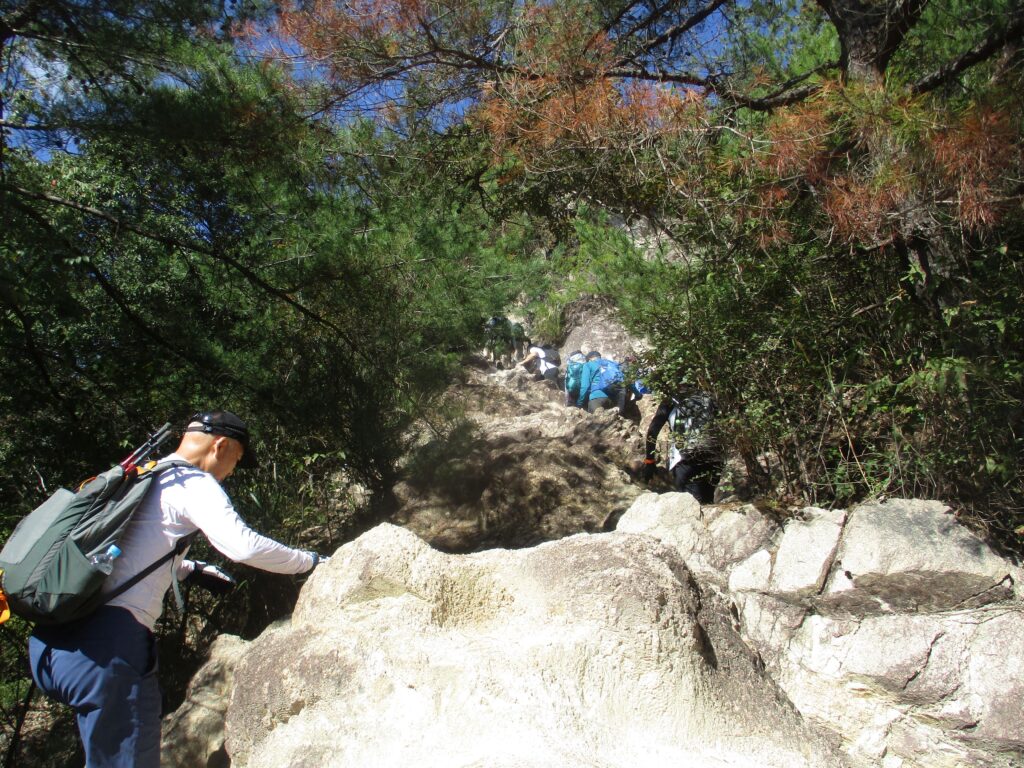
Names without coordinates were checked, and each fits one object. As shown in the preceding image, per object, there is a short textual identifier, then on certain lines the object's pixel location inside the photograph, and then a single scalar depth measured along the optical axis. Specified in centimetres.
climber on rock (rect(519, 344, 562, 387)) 1176
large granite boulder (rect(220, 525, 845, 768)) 245
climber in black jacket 527
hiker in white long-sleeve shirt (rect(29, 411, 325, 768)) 217
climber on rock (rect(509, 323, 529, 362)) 1312
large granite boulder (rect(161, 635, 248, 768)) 319
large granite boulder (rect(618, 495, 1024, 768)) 327
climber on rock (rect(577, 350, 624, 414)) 909
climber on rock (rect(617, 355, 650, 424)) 910
